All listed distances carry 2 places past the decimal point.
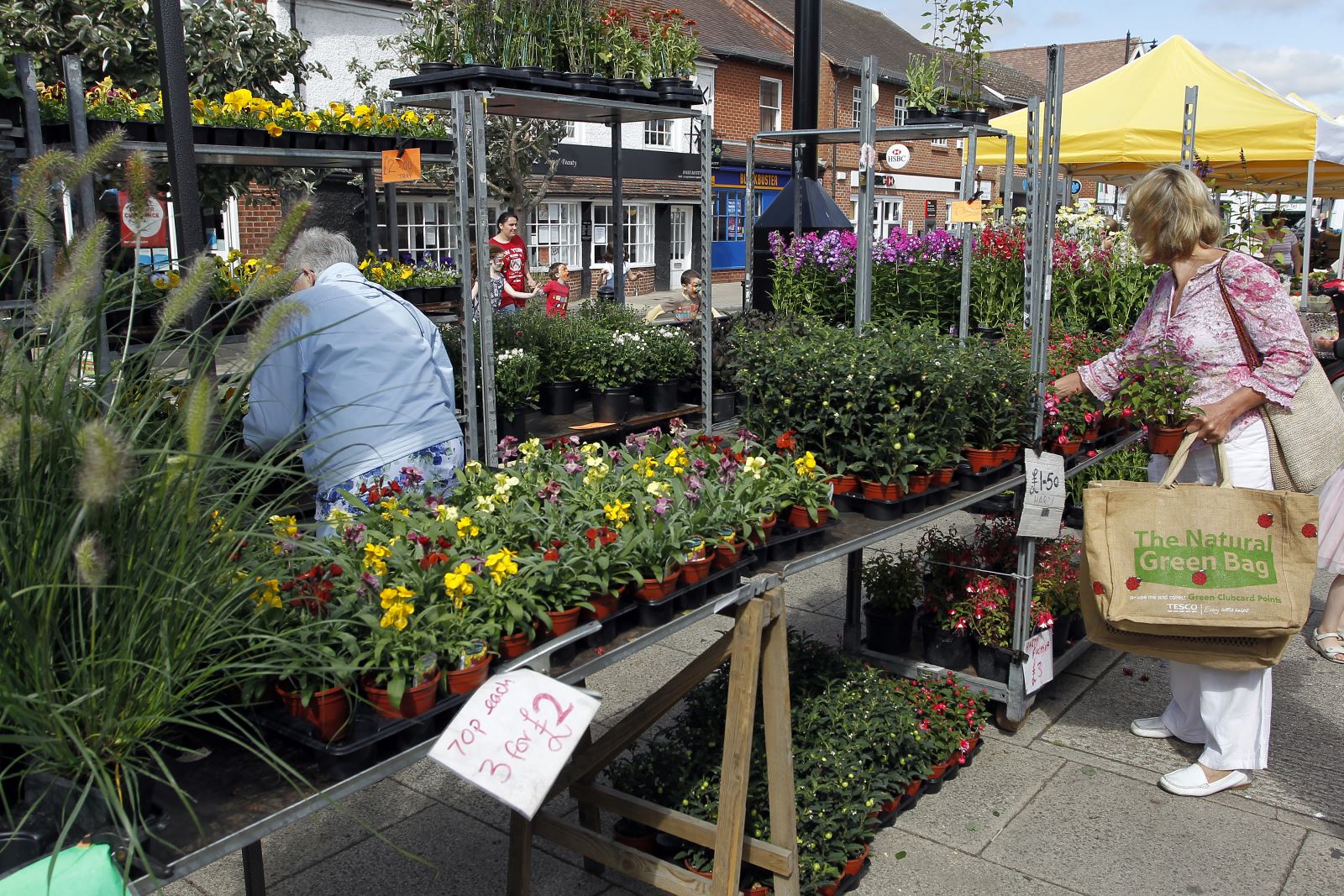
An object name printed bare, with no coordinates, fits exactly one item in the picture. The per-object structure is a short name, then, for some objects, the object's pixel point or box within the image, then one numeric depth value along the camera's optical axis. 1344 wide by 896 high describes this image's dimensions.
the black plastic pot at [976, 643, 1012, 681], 3.73
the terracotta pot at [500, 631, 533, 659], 2.01
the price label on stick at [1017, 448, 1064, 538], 3.46
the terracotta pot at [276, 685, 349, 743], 1.70
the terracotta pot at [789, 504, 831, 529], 2.72
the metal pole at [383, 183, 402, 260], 7.16
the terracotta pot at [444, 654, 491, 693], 1.89
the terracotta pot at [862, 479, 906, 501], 3.03
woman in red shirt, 8.38
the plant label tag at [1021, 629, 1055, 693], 3.67
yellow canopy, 8.19
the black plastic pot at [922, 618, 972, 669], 3.86
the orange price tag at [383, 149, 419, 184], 5.00
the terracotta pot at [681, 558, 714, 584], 2.35
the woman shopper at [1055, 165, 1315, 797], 3.22
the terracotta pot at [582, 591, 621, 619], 2.17
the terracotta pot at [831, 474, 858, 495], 3.05
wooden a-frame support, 2.34
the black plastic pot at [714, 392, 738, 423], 6.82
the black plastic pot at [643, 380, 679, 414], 6.34
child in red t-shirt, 7.42
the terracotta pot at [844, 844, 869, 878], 2.79
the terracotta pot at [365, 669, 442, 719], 1.77
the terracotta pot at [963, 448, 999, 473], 3.34
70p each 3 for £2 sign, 1.74
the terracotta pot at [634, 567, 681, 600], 2.26
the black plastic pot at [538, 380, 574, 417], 6.21
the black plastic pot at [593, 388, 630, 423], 6.09
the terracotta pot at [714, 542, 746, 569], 2.45
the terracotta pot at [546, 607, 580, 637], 2.09
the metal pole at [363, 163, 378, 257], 6.64
